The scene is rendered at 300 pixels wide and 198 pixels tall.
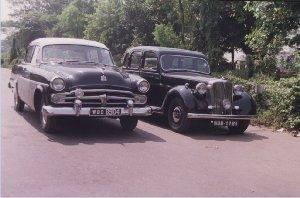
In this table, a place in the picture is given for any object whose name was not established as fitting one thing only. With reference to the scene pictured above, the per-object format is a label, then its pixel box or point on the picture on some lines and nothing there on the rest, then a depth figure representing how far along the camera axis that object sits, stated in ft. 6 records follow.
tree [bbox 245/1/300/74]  44.78
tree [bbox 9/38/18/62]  162.09
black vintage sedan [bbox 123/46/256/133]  30.91
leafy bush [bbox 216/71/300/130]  34.55
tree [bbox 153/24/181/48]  63.82
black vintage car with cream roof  26.43
